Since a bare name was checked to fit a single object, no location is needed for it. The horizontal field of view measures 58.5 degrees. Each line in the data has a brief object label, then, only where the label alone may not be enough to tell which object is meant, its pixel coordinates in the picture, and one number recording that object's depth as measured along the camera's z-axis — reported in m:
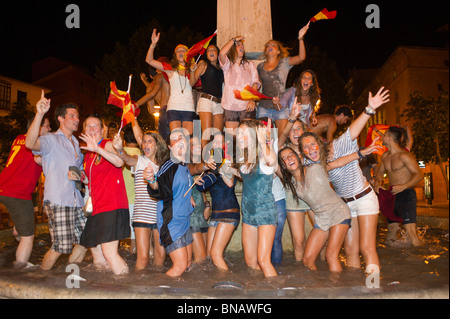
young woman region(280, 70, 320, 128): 6.46
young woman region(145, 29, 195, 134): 6.75
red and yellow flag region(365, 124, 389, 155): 7.29
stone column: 7.84
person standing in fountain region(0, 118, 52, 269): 5.44
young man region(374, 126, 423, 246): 6.84
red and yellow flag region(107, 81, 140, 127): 5.75
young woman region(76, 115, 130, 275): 4.78
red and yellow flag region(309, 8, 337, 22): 6.53
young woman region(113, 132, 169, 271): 5.21
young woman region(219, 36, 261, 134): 6.59
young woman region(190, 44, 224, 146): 6.80
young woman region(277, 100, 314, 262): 5.54
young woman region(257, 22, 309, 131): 6.61
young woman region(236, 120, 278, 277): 4.58
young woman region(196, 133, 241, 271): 5.05
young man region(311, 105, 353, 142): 6.93
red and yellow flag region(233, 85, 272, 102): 6.01
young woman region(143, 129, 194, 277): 4.71
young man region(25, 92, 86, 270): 4.94
